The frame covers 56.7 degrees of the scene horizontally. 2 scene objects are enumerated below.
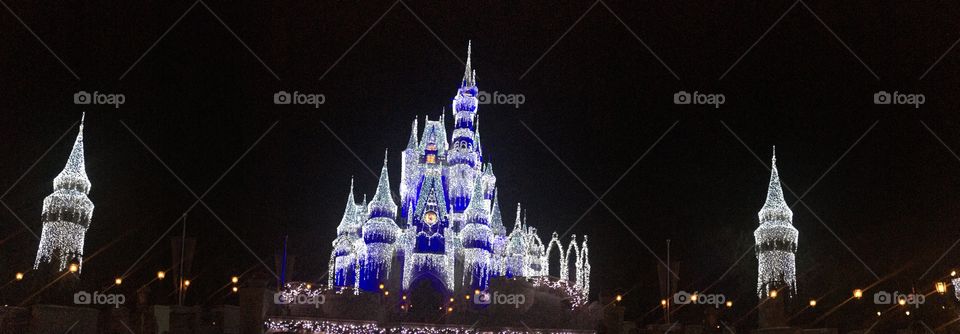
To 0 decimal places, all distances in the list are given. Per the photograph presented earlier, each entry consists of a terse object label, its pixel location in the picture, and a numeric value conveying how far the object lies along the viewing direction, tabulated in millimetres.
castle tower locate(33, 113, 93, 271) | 43094
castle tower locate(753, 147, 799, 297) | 43812
